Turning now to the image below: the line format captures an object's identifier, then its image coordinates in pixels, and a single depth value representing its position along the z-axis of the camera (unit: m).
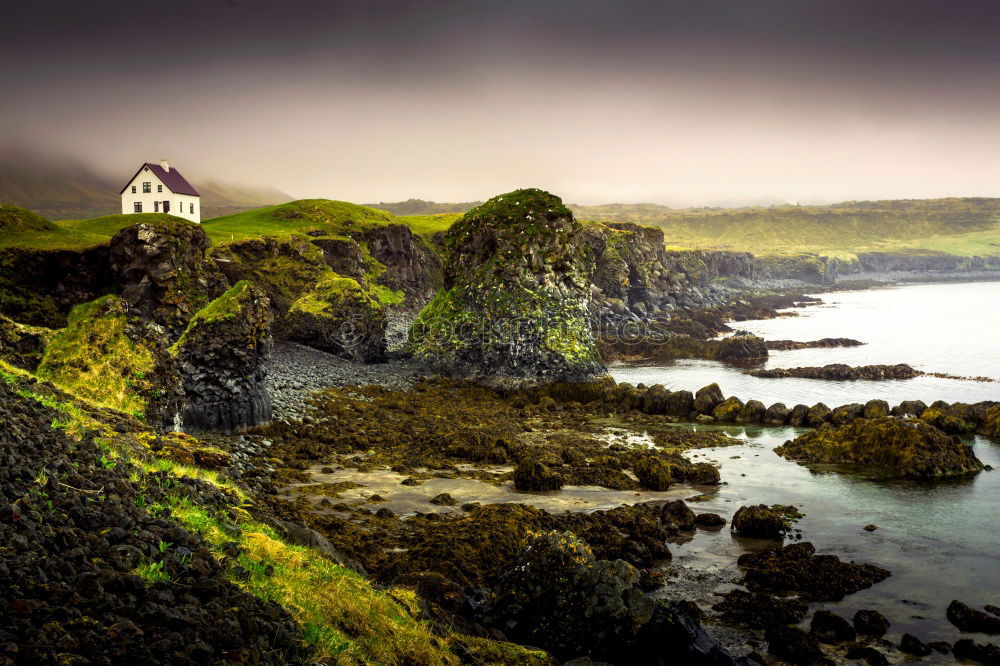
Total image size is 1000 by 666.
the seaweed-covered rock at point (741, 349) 69.81
